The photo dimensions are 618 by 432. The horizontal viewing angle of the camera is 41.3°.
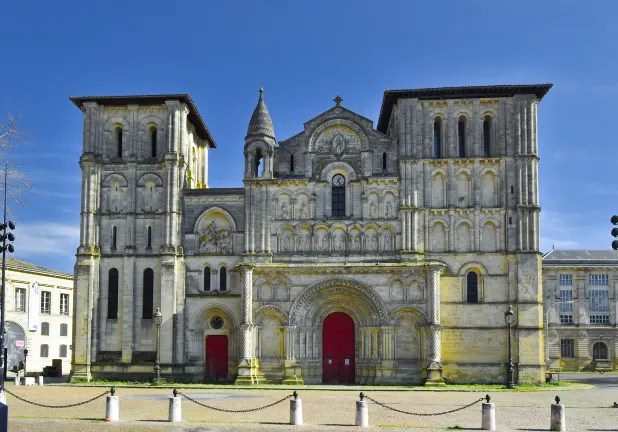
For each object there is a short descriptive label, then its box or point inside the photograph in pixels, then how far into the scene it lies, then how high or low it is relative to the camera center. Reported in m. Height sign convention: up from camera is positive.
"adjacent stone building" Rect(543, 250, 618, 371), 75.25 -0.96
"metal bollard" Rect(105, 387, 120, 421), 26.95 -3.53
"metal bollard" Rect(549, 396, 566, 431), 25.06 -3.53
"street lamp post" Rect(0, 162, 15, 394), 31.08 +2.04
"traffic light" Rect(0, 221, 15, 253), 31.92 +2.56
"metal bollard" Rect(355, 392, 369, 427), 26.16 -3.60
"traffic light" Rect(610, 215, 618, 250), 25.51 +2.12
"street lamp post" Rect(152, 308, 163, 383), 44.19 -1.69
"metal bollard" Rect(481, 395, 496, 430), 25.31 -3.54
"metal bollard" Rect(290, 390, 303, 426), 26.50 -3.55
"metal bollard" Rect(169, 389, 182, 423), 26.98 -3.59
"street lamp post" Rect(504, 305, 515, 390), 41.56 -3.08
